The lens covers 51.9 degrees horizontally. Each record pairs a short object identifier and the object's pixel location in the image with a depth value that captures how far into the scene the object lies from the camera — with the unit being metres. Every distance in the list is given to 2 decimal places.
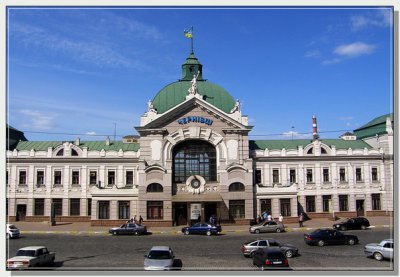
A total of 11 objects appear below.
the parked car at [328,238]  35.00
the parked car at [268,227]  43.78
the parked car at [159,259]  23.59
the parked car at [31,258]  24.02
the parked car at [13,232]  40.78
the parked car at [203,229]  43.03
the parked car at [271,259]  24.38
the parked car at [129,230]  43.72
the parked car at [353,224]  45.25
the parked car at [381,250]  26.92
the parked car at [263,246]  29.67
